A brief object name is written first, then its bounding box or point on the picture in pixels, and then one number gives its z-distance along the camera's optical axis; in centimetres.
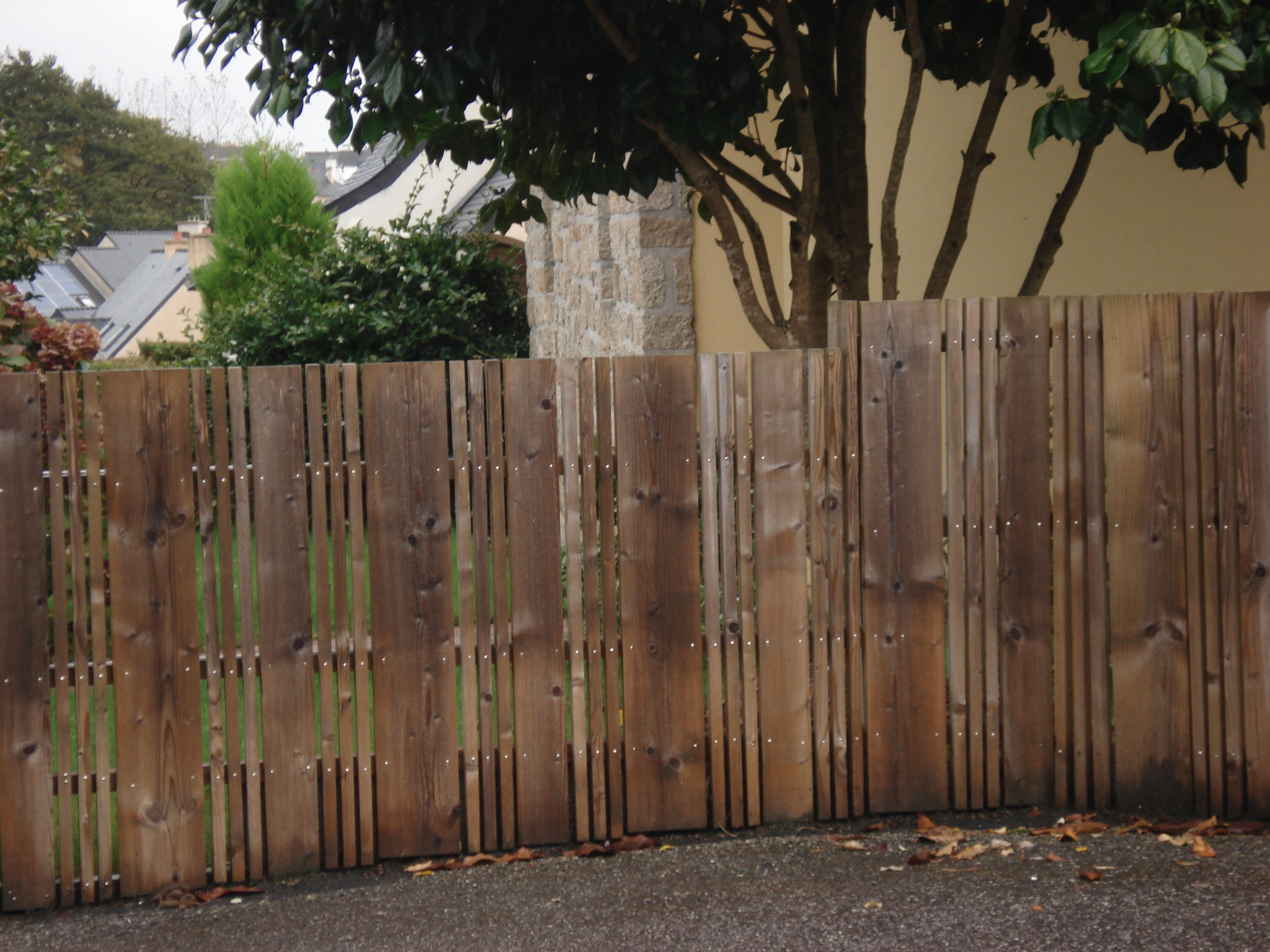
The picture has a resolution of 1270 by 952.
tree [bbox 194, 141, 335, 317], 1678
